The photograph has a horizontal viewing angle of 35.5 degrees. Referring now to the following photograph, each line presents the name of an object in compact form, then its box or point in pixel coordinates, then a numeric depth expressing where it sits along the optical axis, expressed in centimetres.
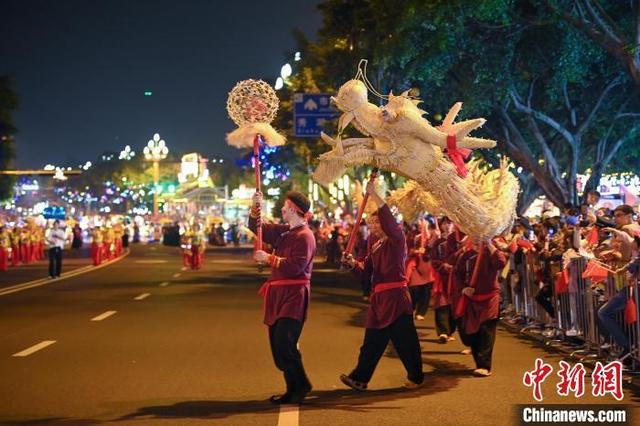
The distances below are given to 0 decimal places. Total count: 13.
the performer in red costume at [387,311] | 971
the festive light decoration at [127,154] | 11341
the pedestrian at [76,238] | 6375
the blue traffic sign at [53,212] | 5897
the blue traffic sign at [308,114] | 3022
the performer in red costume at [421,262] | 1589
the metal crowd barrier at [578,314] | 1104
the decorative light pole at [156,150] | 8175
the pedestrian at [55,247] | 2928
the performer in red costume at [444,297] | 1419
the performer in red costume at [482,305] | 1088
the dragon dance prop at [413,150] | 994
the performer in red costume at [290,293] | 902
